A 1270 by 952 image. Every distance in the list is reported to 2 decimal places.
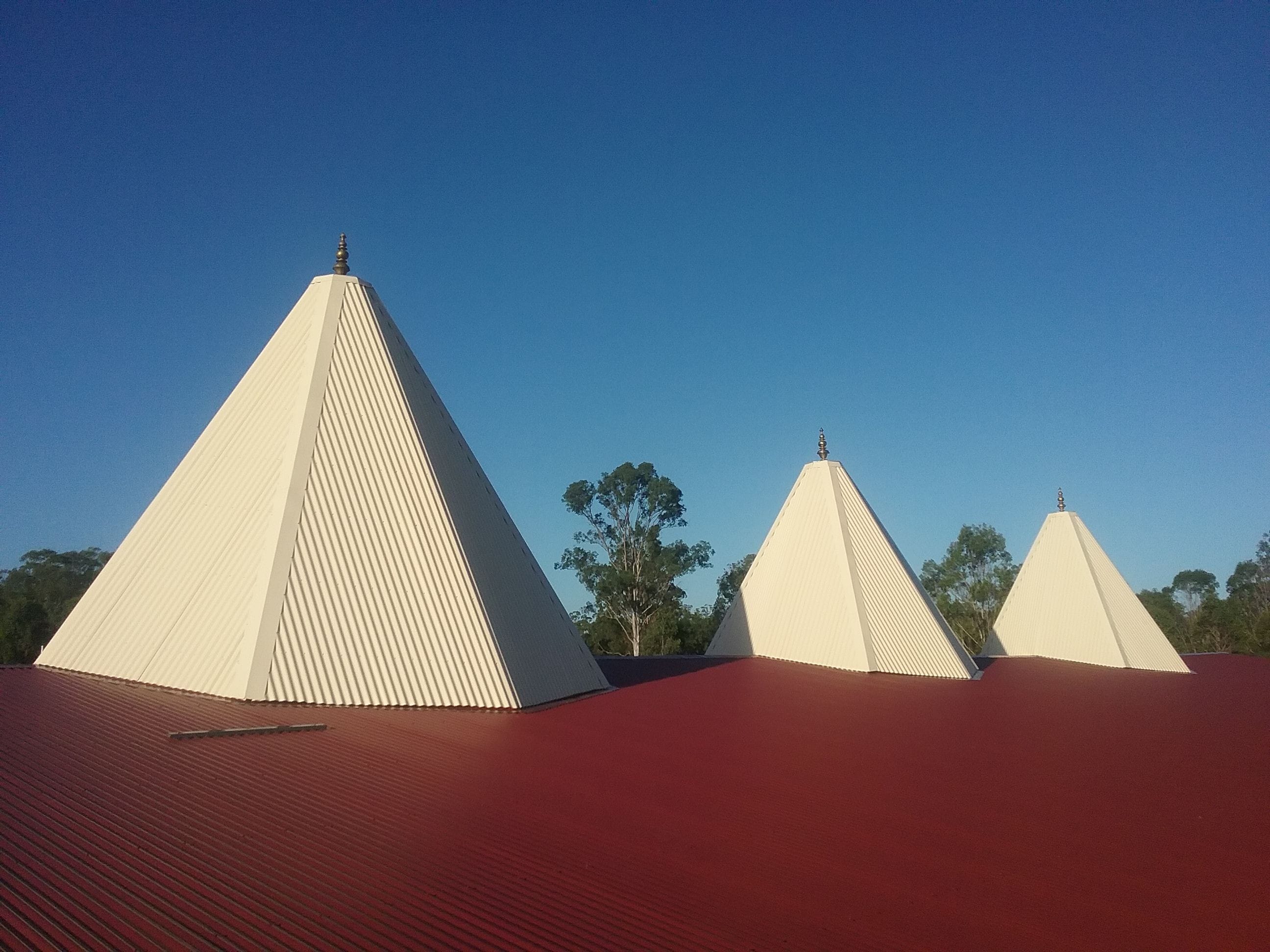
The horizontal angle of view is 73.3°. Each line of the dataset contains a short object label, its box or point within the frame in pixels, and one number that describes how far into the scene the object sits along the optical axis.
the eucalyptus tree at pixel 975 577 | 37.47
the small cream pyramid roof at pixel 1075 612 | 18.12
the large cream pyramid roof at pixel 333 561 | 8.32
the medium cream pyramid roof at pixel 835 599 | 14.52
